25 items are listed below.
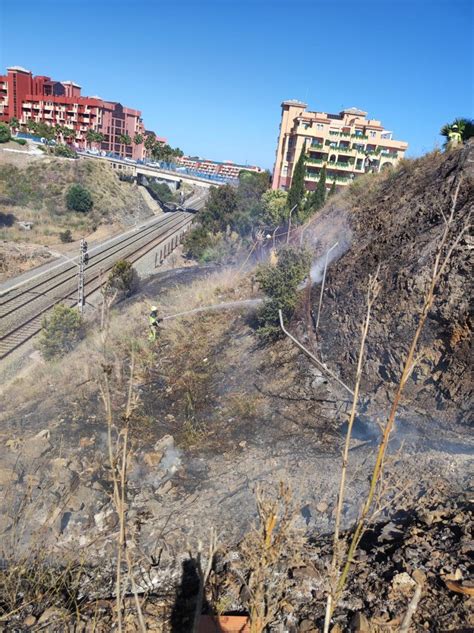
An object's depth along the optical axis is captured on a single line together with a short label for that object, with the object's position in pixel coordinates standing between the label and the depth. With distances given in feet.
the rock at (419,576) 14.99
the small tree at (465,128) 56.90
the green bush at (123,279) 67.91
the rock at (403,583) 14.82
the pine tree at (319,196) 84.61
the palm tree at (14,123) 223.92
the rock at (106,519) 21.89
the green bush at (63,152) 176.55
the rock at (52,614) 15.52
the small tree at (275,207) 92.53
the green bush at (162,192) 200.00
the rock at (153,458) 26.96
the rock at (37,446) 28.04
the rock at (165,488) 24.36
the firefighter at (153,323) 46.52
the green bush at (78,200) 144.15
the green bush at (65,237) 122.01
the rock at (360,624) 13.37
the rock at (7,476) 25.08
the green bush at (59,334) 47.73
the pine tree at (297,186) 89.97
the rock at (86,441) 29.19
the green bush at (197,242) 97.40
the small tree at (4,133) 169.58
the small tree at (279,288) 43.09
